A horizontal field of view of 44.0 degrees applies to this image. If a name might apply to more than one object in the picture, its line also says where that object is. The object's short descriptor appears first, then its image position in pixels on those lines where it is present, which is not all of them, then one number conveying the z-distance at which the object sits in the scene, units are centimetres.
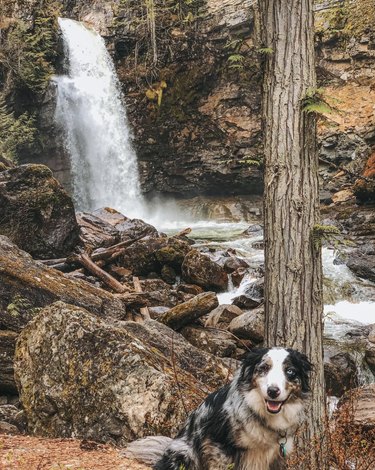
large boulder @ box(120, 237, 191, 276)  1273
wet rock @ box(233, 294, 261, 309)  1107
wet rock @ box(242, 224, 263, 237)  1974
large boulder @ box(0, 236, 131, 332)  646
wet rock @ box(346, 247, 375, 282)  1305
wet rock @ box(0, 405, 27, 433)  461
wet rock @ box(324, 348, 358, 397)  754
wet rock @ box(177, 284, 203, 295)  1168
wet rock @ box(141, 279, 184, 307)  1061
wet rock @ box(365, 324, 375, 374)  839
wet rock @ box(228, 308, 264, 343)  856
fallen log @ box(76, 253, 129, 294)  1064
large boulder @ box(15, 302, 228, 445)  417
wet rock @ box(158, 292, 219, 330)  841
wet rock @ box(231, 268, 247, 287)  1298
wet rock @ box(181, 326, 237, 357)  798
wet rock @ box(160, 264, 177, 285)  1262
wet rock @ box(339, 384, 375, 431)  527
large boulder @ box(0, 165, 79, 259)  1161
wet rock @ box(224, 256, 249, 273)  1368
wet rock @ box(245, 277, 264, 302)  1174
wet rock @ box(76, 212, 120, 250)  1380
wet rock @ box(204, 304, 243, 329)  943
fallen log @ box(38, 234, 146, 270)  1148
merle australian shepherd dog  306
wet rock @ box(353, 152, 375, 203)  1817
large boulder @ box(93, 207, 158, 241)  1565
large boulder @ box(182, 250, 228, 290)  1220
